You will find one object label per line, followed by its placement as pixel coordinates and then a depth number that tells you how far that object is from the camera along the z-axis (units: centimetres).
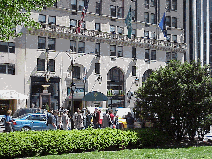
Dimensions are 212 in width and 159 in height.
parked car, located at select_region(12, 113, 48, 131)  2359
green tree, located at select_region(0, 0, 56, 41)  1672
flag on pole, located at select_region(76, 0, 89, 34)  4057
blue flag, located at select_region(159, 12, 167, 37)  4486
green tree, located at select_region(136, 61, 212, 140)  1791
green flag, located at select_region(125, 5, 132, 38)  4416
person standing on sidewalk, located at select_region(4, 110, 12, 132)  1889
